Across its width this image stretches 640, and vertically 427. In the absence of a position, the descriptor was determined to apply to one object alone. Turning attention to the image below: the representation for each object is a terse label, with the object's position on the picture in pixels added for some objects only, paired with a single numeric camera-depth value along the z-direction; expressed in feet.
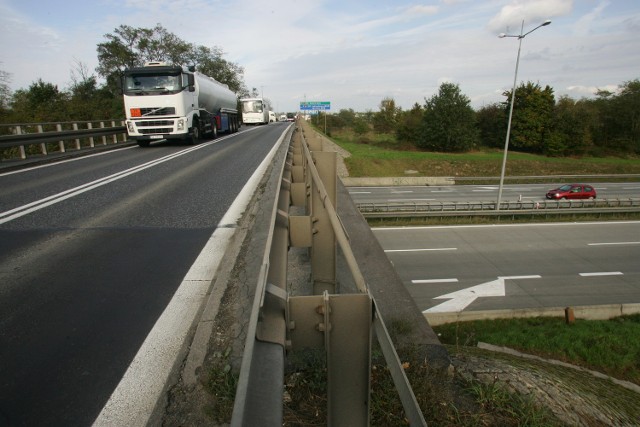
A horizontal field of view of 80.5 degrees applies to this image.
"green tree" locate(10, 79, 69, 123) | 89.35
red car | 99.50
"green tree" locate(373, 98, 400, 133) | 272.51
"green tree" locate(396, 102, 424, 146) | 199.13
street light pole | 78.67
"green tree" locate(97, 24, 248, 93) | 168.04
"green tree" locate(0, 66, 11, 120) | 80.72
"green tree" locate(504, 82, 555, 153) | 186.50
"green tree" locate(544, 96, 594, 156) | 182.39
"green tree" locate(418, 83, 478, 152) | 185.68
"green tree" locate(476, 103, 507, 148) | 198.27
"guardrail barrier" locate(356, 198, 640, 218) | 79.56
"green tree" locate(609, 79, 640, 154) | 186.19
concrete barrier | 128.36
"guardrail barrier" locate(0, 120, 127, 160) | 40.40
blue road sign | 205.77
